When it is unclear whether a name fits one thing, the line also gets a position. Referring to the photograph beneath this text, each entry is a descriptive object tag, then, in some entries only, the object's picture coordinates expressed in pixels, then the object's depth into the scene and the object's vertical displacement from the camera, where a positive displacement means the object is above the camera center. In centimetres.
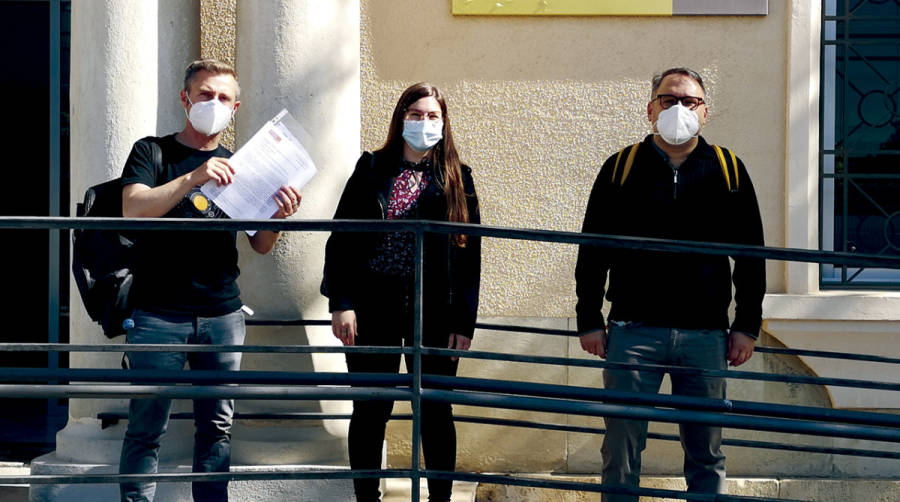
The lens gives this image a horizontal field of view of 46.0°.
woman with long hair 382 -8
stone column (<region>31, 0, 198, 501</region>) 466 +56
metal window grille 528 +60
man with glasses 370 -8
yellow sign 520 +119
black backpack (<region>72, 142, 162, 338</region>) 365 -7
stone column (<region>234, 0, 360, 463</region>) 470 +47
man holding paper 359 -5
